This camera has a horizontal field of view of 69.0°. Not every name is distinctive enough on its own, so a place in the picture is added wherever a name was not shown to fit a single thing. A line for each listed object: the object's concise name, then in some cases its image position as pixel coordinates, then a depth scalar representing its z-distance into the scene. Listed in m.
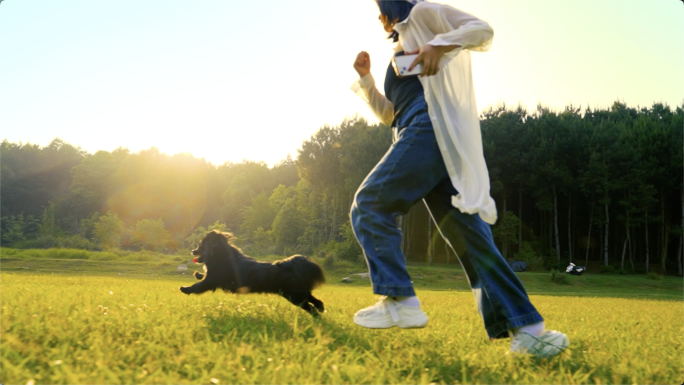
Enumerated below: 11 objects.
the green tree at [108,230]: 34.07
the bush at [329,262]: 25.61
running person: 2.74
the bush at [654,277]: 27.10
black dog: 4.28
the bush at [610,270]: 30.91
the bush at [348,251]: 27.70
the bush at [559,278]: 23.34
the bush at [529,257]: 30.25
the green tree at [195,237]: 33.81
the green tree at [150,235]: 36.15
